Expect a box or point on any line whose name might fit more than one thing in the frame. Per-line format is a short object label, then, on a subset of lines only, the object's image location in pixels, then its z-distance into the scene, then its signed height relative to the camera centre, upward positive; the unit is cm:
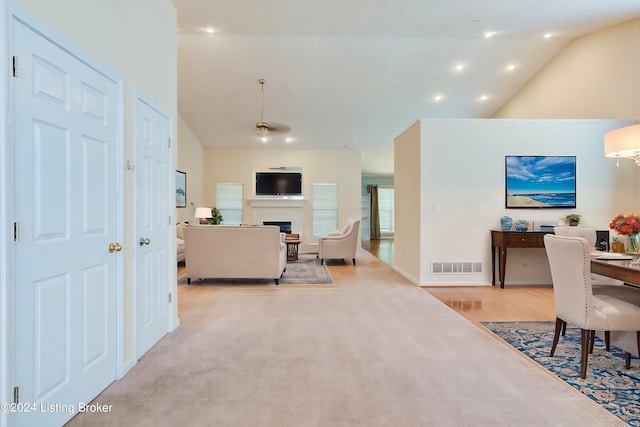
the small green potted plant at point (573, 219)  494 -9
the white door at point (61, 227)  152 -8
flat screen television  913 +79
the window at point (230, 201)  923 +32
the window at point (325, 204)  931 +24
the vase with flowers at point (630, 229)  261 -13
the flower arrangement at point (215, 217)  850 -11
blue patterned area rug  203 -114
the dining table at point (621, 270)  222 -40
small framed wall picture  748 +53
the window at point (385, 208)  1372 +20
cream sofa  500 -60
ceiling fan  549 +143
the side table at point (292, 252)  748 -89
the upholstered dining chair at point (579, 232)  345 -20
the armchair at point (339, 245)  698 -68
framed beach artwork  508 +47
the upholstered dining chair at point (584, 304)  229 -65
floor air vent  509 -83
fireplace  930 -32
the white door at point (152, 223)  259 -9
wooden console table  475 -37
